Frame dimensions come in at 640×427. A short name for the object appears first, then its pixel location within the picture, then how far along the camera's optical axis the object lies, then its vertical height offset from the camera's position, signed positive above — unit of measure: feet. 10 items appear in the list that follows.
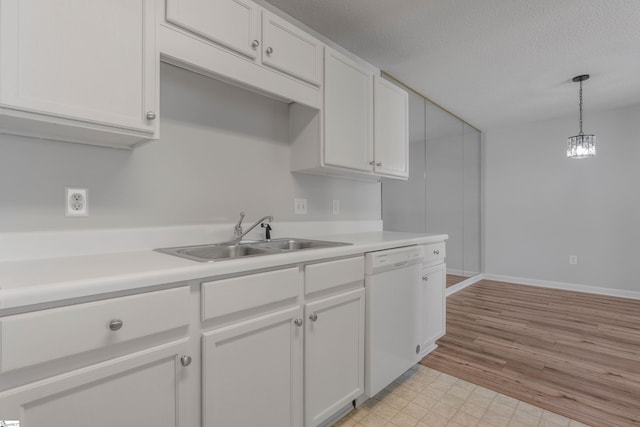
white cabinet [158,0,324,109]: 4.22 +2.54
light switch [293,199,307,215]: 7.04 +0.17
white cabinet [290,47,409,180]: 6.41 +1.90
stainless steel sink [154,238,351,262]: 4.82 -0.57
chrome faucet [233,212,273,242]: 5.69 -0.29
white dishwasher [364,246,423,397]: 5.55 -1.91
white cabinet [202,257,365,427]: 3.59 -1.76
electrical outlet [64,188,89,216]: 4.16 +0.16
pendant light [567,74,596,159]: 10.18 +2.19
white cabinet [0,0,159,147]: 3.10 +1.56
